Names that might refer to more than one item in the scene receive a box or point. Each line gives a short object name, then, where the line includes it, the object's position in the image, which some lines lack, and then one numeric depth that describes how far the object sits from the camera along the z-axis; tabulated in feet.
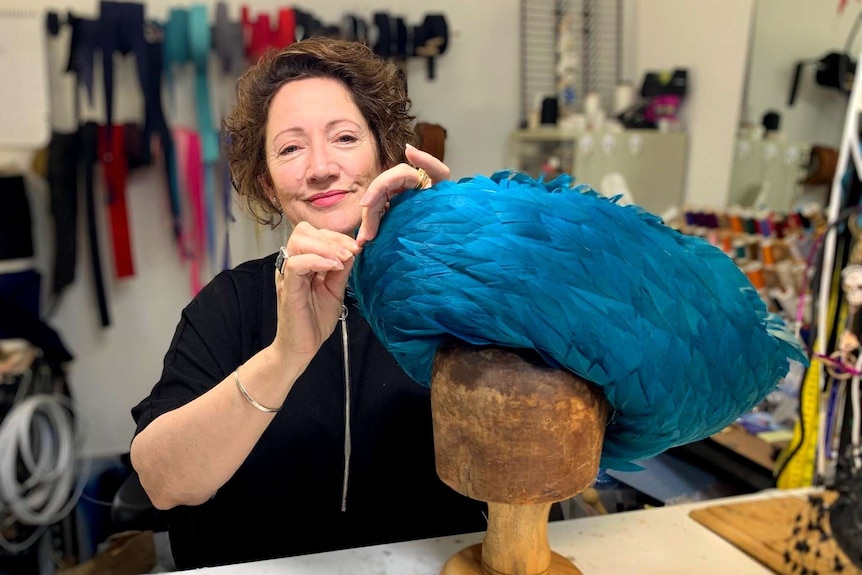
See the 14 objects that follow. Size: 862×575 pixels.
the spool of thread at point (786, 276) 3.89
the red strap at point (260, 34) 3.49
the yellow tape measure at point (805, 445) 2.69
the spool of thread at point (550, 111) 4.77
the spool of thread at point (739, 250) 4.26
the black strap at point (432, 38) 3.77
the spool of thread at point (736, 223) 4.33
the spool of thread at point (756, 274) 4.08
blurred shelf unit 4.84
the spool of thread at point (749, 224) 4.23
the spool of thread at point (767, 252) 4.04
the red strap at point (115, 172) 4.34
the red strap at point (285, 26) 3.59
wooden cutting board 1.92
